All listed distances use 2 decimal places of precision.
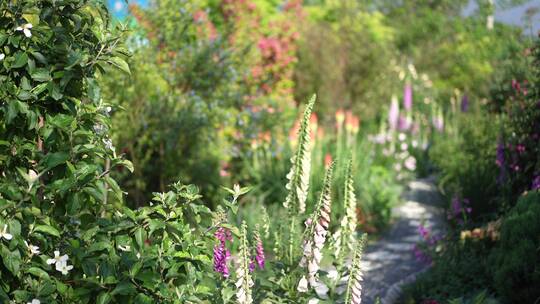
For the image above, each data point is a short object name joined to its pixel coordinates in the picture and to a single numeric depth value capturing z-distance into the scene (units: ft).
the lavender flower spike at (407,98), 41.16
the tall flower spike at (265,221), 11.09
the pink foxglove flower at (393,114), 38.68
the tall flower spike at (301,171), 10.39
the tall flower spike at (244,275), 9.10
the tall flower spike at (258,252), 10.68
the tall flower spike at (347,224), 11.00
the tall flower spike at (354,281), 9.54
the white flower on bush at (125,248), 9.49
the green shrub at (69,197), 8.86
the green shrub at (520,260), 13.85
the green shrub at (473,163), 22.77
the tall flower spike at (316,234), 9.49
